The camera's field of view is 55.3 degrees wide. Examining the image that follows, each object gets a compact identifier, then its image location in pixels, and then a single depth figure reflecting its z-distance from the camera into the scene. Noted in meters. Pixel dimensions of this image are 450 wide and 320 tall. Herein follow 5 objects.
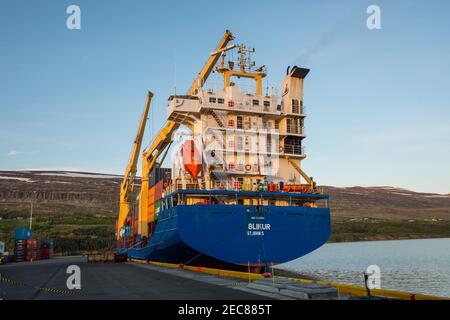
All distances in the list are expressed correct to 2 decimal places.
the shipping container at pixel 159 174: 43.98
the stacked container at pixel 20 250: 72.85
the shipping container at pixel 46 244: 80.29
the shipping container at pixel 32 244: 74.31
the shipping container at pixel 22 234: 73.56
